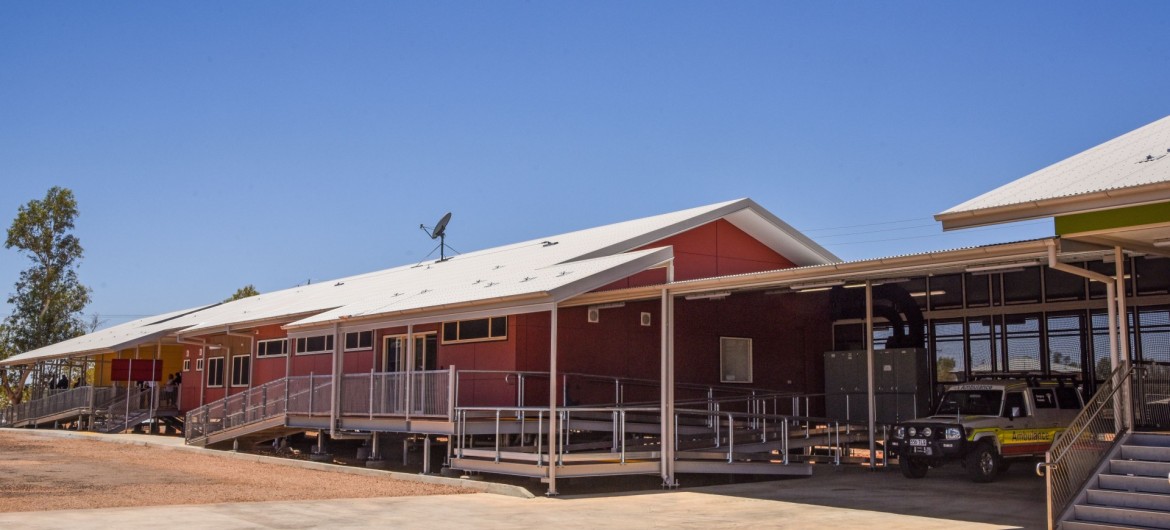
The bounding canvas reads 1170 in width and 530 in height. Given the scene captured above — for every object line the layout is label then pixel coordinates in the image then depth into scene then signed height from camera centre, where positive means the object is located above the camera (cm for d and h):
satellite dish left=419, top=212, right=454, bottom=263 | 3450 +503
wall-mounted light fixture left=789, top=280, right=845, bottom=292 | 1707 +161
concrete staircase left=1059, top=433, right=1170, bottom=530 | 1133 -122
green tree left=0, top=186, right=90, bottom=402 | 5434 +493
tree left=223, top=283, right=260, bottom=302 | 6988 +591
